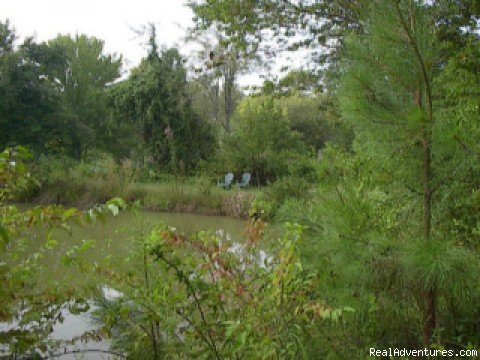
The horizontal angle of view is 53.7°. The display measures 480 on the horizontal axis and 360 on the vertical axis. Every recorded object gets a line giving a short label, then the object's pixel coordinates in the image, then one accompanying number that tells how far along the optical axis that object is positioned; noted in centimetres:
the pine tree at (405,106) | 199
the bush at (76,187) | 1285
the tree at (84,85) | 1942
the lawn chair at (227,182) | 1501
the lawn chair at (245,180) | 1541
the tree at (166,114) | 1789
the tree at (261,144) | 1612
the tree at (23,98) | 1683
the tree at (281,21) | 650
